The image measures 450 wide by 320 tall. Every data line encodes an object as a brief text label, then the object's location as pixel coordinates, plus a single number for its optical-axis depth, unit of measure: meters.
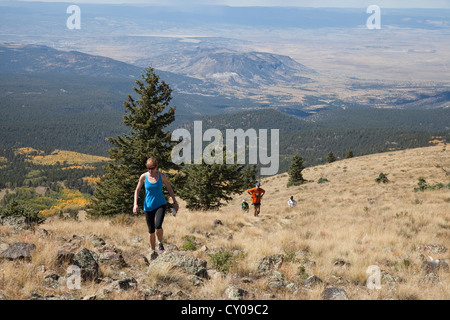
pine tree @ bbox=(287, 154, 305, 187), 42.90
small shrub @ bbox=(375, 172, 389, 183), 29.02
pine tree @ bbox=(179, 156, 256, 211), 24.50
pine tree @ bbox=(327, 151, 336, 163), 68.56
